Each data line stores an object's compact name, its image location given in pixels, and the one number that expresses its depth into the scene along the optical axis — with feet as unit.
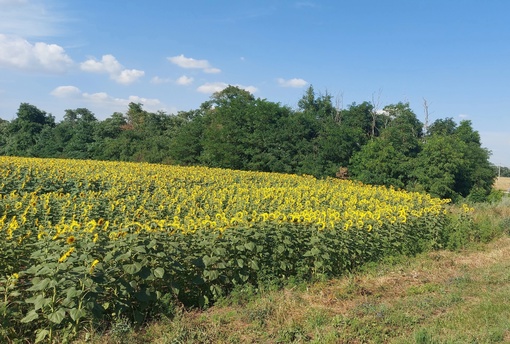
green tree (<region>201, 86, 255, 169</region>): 83.82
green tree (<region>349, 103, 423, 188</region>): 77.20
